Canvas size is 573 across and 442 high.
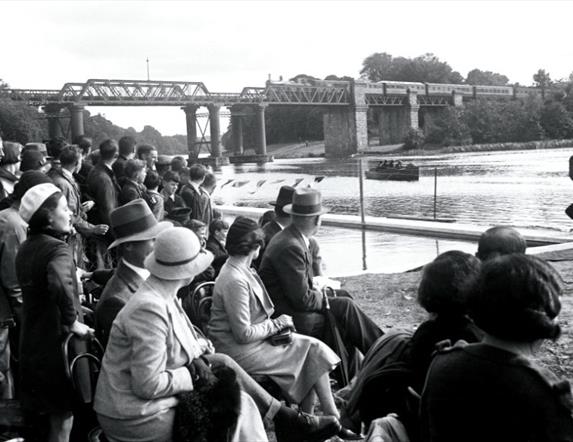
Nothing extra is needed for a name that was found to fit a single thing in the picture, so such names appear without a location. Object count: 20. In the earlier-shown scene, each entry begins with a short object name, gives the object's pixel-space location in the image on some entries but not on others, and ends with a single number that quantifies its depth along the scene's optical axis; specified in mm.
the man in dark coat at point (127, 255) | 3287
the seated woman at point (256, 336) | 3822
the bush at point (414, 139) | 95562
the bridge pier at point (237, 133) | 105312
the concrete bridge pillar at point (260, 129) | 91938
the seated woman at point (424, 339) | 2729
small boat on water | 35572
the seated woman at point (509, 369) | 1958
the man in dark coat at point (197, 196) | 7469
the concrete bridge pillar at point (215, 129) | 88812
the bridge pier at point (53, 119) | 54372
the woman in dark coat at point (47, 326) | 3293
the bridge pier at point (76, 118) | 66625
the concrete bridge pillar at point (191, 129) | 91750
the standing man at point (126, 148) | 7250
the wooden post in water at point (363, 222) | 11359
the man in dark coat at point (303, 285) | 4352
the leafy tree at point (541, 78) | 126394
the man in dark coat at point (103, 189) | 6383
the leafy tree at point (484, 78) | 135175
